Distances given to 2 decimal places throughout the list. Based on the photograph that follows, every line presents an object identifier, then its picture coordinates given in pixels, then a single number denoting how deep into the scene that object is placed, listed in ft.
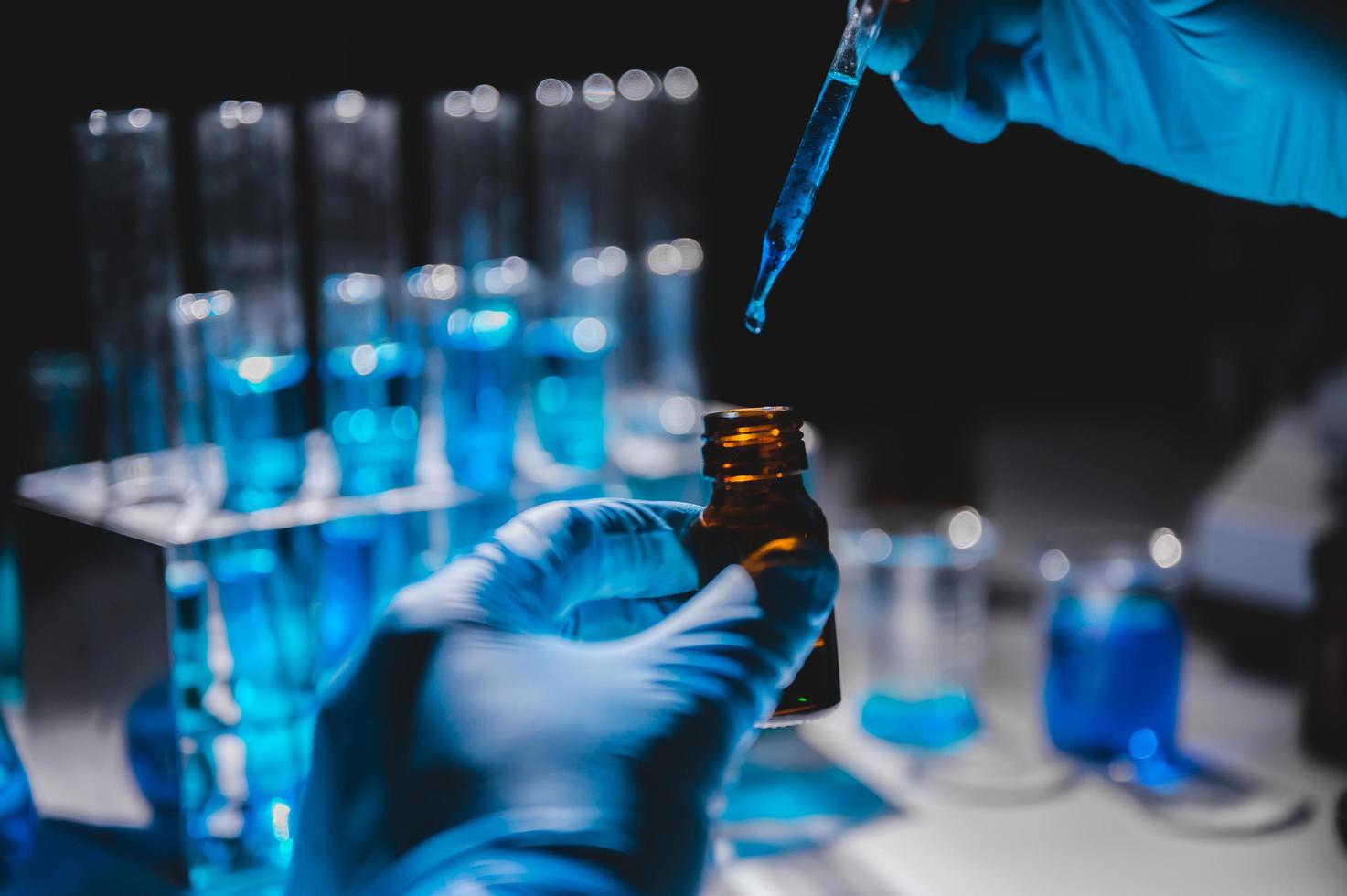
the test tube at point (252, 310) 2.25
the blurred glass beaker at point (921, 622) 2.43
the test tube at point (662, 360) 2.57
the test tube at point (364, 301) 2.32
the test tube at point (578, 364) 2.45
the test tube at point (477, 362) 2.38
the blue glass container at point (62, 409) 2.65
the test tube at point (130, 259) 2.26
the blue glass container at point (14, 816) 2.14
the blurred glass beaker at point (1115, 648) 2.35
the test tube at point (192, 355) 2.24
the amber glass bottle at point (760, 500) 1.80
